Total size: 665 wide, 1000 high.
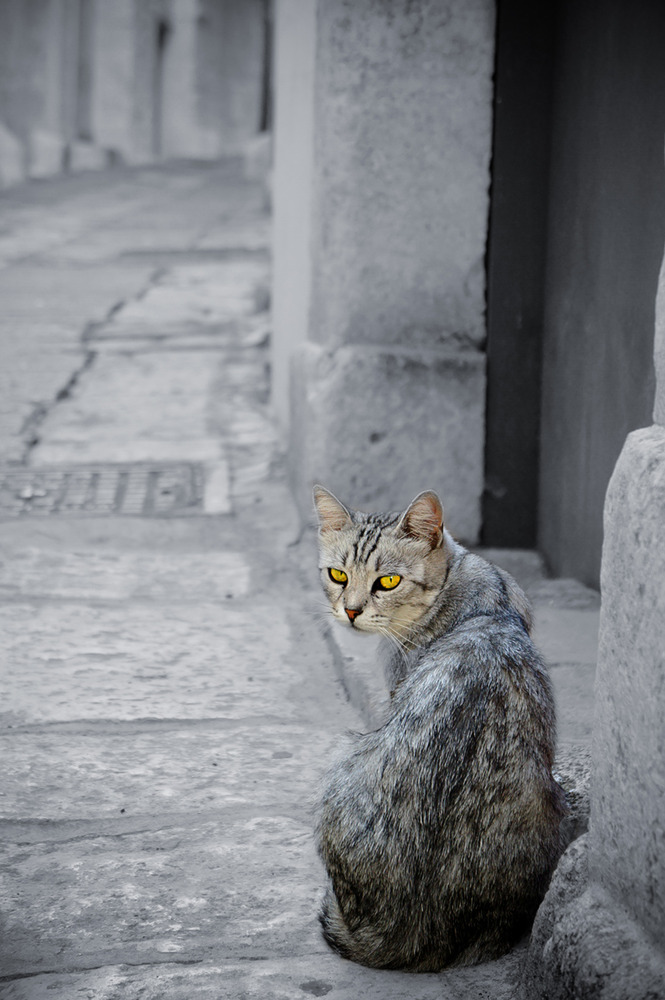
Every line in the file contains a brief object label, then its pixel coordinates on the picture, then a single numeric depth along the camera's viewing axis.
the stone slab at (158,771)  2.63
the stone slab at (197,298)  8.68
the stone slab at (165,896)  2.10
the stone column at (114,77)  25.53
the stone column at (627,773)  1.58
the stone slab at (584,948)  1.61
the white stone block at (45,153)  22.19
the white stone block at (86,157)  23.86
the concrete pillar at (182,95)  28.08
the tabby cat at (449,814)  1.88
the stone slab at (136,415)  5.85
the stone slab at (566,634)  3.32
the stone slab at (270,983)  1.93
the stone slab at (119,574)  4.14
